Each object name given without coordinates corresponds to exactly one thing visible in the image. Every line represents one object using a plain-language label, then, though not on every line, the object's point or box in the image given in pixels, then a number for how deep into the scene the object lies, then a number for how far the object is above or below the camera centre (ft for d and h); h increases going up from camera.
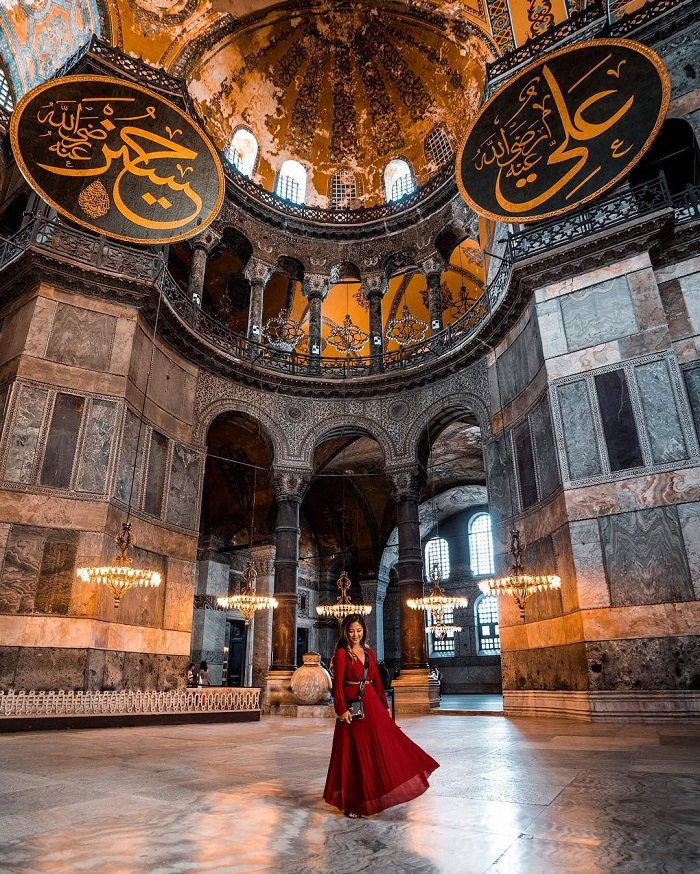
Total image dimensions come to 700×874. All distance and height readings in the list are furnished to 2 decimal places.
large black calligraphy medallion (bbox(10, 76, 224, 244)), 35.86 +31.12
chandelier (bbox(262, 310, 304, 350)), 51.47 +28.70
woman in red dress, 10.23 -1.44
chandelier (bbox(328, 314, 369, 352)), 50.65 +27.08
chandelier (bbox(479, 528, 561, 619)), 30.78 +4.19
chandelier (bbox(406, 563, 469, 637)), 39.63 +4.21
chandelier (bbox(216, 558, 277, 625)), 39.96 +4.51
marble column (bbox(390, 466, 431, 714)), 40.65 +5.09
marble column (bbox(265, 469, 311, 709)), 41.75 +6.04
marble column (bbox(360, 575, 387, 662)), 63.41 +6.42
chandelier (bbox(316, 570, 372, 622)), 40.04 +4.31
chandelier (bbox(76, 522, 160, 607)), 29.12 +4.54
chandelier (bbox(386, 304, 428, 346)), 49.93 +28.00
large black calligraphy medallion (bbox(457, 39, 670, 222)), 34.04 +31.24
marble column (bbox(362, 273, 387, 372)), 49.83 +29.47
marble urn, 39.55 -0.98
